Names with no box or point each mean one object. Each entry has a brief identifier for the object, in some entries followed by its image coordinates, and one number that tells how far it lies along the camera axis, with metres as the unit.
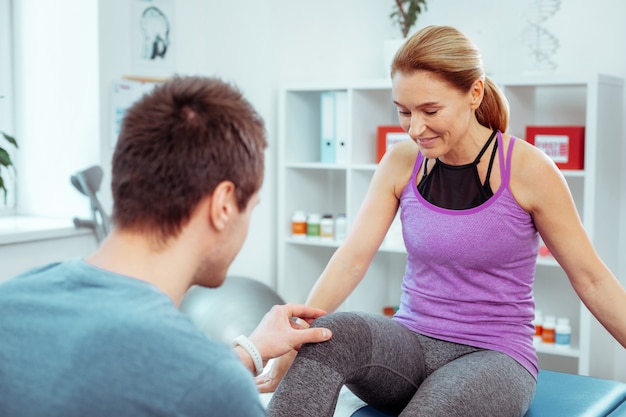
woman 1.47
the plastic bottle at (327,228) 3.05
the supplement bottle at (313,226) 3.07
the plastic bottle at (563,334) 2.64
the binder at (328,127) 2.99
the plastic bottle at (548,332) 2.68
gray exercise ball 2.62
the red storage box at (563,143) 2.56
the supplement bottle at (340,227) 3.00
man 0.76
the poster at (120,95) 2.84
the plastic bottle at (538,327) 2.71
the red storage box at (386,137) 2.88
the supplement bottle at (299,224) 3.09
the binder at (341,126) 2.96
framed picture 2.91
